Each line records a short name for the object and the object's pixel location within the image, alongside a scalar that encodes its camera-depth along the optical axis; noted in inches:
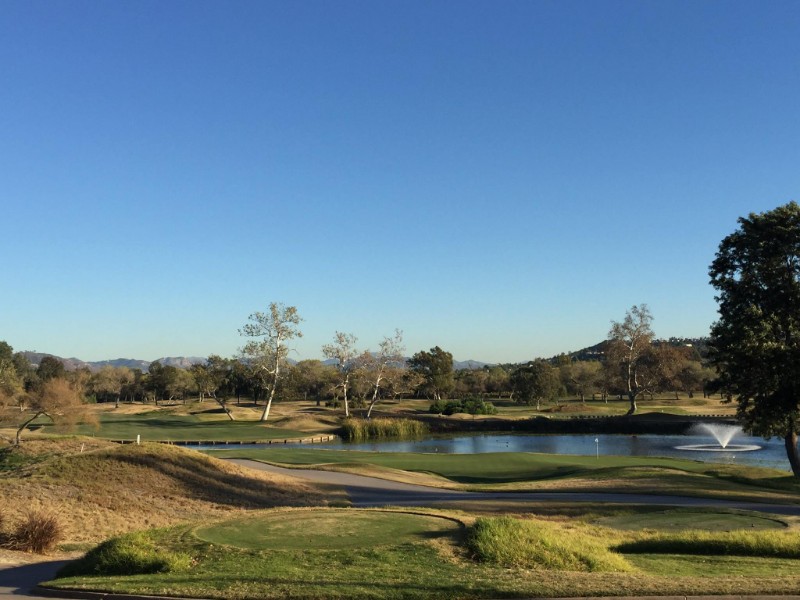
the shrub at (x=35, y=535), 605.9
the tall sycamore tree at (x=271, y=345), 2957.7
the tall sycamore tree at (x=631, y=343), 3486.7
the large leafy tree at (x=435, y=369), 4557.1
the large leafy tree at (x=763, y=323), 1150.3
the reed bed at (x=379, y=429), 2517.2
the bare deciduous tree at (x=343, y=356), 3144.7
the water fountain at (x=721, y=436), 2086.6
